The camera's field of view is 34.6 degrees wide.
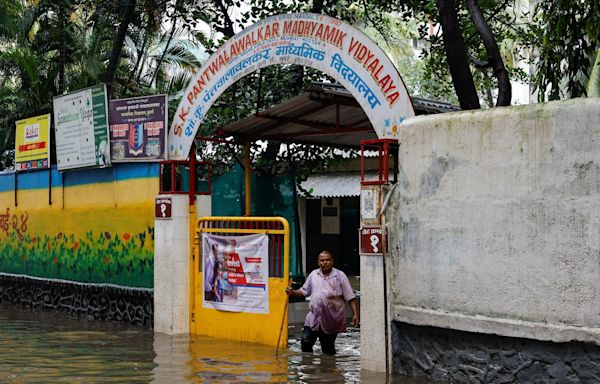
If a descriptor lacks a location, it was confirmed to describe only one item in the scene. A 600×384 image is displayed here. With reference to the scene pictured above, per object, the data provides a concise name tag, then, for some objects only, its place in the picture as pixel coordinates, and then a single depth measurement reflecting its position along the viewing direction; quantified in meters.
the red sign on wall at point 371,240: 10.77
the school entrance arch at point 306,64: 11.17
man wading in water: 11.75
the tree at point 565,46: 11.93
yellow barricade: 12.48
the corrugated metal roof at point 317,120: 12.95
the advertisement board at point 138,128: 14.84
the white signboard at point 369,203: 10.87
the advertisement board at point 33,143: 18.16
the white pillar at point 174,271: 14.31
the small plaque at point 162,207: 14.45
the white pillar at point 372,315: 10.72
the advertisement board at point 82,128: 15.96
